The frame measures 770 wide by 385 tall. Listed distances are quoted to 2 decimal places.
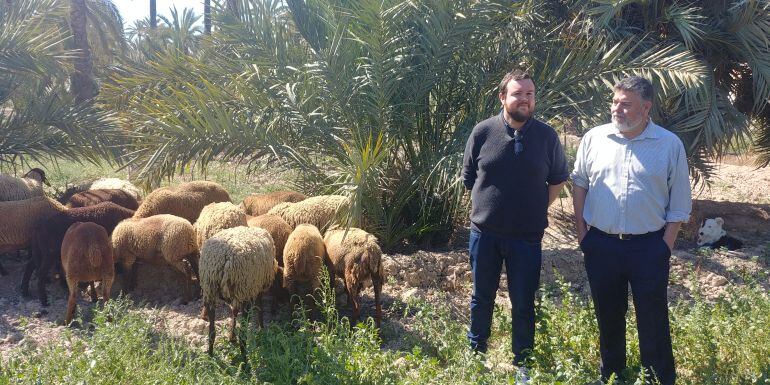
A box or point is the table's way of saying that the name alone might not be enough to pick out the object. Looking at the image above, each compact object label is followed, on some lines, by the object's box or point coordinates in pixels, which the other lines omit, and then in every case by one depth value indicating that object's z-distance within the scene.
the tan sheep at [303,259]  5.51
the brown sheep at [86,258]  5.54
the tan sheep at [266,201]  7.08
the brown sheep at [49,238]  6.17
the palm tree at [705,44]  7.61
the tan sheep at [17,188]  7.13
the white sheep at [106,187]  7.98
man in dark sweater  4.27
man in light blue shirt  3.98
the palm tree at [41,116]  7.84
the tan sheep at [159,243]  5.98
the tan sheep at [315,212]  6.31
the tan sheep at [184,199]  6.82
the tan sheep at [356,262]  5.40
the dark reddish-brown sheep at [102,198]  7.29
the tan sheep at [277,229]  5.98
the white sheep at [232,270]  4.95
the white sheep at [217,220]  5.96
